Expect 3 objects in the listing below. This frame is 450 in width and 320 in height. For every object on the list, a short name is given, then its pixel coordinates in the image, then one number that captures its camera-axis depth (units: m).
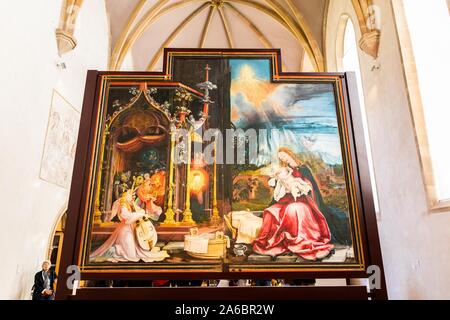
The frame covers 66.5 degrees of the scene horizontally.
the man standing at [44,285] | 7.17
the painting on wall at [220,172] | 3.42
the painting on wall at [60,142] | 8.48
